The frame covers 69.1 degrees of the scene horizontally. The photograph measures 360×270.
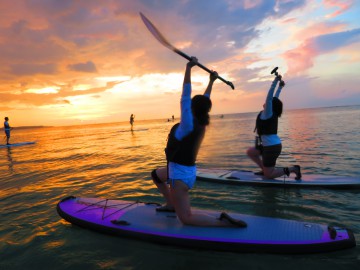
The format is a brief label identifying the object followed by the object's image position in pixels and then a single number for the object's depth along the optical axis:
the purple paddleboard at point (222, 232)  3.86
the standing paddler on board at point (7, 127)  25.80
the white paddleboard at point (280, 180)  6.90
